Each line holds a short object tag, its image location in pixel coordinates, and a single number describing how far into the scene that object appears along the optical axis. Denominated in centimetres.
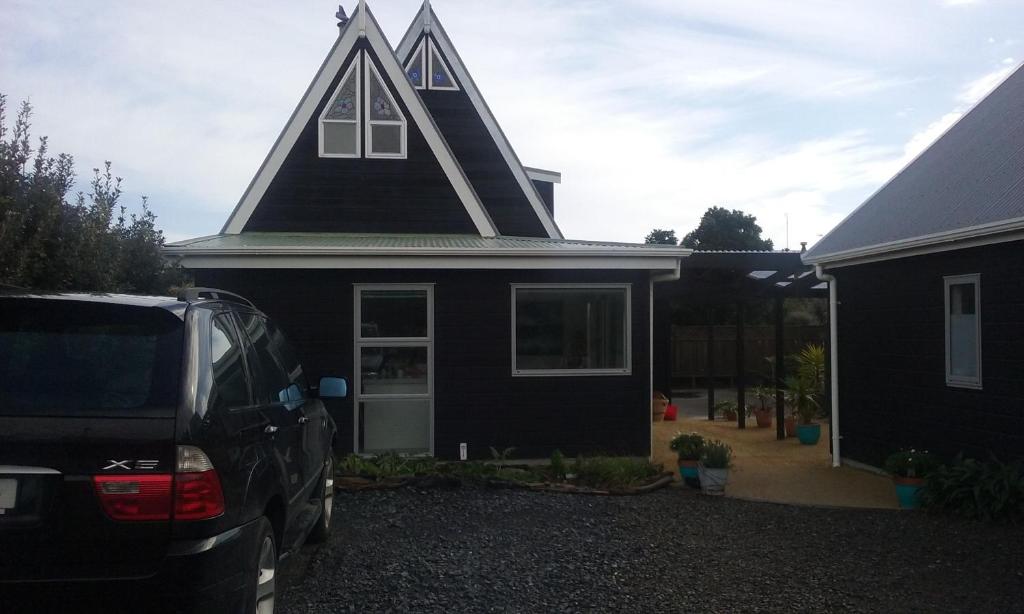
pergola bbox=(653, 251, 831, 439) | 1299
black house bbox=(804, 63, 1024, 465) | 844
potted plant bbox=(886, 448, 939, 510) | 873
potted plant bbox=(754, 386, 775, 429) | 1545
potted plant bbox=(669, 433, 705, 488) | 975
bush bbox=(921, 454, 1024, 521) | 783
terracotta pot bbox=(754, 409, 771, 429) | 1544
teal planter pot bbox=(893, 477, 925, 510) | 869
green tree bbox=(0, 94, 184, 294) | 606
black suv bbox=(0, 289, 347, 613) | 334
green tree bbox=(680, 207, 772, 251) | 3266
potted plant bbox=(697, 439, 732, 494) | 939
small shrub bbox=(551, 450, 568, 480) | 972
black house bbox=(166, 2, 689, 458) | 1009
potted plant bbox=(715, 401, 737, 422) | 1662
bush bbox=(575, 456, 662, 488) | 948
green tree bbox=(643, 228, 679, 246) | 3538
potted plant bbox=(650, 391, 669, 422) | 1642
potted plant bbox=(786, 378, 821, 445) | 1343
